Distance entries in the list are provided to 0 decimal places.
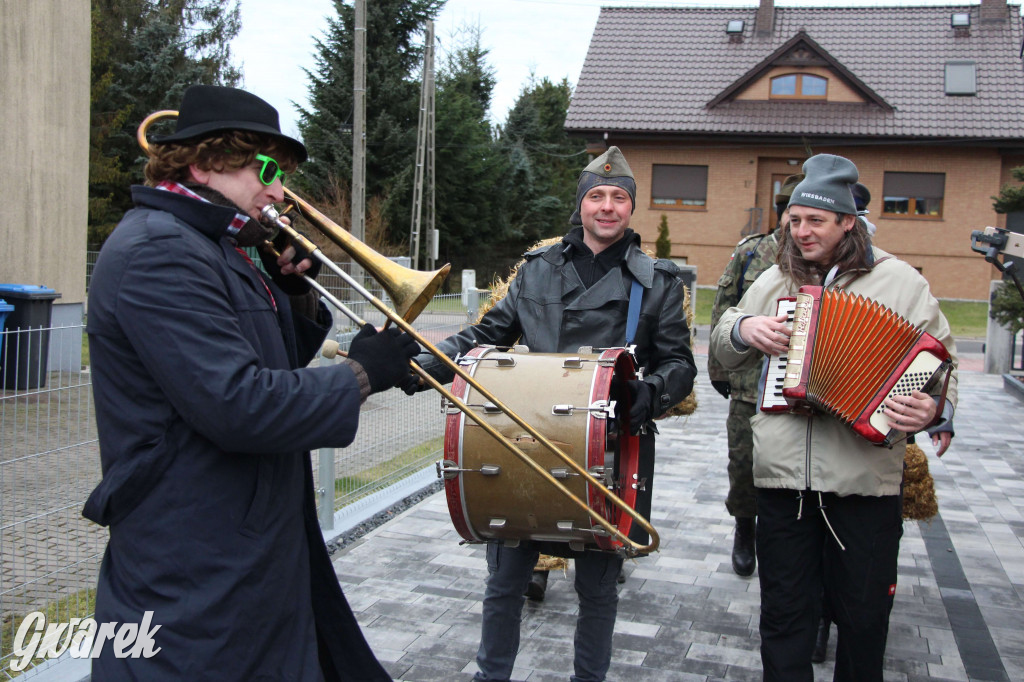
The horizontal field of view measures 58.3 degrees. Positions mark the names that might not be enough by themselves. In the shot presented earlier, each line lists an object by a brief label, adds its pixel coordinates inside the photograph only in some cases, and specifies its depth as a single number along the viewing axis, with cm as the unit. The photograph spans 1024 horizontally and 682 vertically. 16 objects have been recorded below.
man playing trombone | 198
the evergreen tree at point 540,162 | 3975
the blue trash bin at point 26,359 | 362
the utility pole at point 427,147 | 2669
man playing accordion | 311
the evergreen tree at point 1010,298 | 1231
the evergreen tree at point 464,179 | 3516
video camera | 661
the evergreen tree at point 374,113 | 3266
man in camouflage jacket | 480
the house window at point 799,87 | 2773
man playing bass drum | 330
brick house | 2664
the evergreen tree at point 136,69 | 2589
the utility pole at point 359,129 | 1842
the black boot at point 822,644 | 407
